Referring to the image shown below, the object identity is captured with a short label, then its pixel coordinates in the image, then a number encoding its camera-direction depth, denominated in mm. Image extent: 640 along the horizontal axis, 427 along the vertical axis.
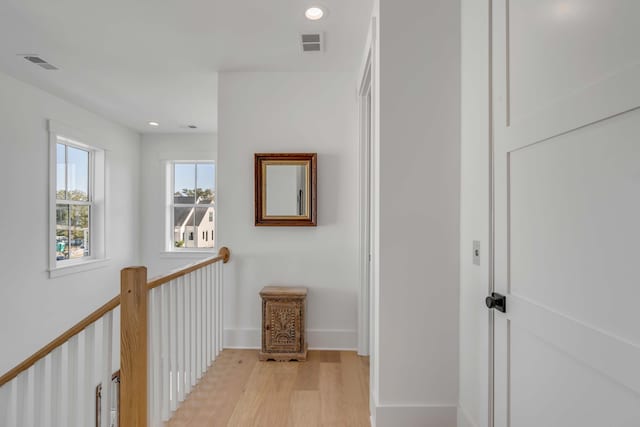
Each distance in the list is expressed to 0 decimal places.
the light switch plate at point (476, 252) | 1591
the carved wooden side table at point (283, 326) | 2881
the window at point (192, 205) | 5488
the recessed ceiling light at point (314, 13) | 2178
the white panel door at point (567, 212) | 815
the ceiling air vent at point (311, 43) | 2510
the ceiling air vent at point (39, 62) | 2808
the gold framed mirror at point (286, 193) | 3080
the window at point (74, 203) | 3699
